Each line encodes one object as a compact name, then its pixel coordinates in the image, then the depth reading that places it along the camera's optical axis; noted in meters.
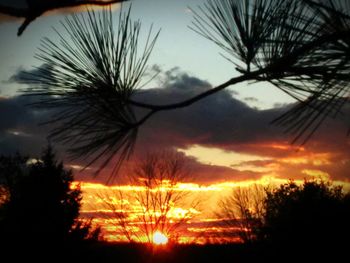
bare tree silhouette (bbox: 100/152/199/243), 25.73
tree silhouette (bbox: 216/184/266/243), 22.70
